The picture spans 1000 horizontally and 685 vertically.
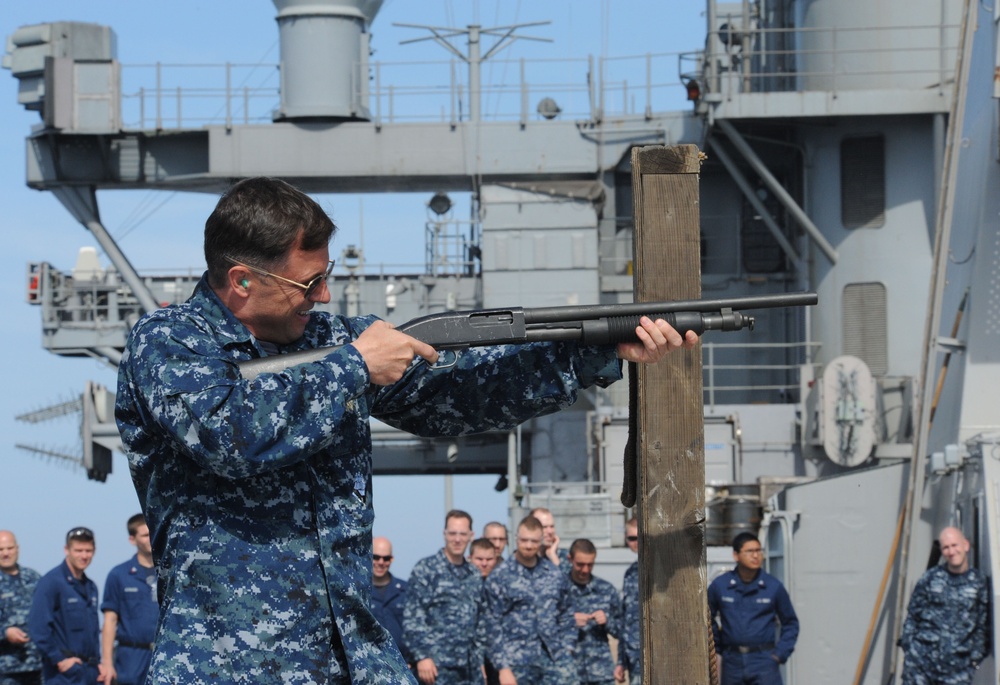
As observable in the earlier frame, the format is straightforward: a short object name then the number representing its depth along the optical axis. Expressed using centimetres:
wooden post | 740
